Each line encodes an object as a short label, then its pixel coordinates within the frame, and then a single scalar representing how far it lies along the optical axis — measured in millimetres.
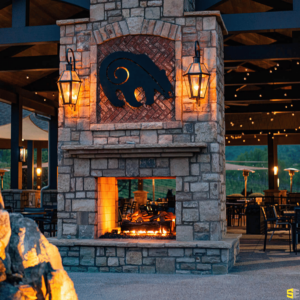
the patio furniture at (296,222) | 8320
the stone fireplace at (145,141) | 6676
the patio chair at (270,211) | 10766
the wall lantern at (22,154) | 13422
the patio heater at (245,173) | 18631
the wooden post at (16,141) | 13375
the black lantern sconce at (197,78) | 6578
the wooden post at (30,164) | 19203
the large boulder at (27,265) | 2635
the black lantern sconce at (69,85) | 7047
